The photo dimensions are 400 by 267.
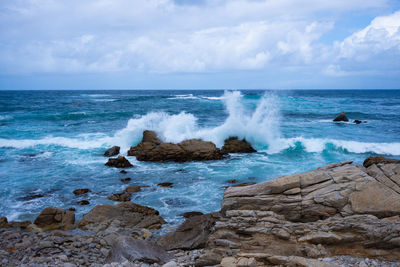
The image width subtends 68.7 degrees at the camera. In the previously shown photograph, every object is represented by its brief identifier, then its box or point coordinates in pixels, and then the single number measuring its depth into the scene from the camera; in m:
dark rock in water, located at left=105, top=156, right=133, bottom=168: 14.80
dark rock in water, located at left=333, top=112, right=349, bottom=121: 31.93
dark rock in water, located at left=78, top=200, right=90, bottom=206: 10.14
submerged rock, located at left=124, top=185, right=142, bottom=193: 11.40
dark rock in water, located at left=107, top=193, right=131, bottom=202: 10.51
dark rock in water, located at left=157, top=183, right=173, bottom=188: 12.05
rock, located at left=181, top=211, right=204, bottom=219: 8.98
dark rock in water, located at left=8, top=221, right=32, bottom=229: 8.22
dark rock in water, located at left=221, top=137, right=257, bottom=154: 17.66
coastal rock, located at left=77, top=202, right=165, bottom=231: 8.26
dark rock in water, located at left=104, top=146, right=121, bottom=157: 17.36
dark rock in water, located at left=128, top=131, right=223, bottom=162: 16.09
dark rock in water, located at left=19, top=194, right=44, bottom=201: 10.59
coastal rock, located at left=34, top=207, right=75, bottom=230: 8.29
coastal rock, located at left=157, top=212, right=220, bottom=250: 6.57
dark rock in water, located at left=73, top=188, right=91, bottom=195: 11.23
